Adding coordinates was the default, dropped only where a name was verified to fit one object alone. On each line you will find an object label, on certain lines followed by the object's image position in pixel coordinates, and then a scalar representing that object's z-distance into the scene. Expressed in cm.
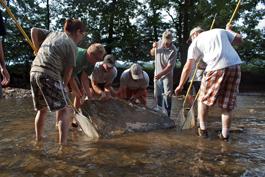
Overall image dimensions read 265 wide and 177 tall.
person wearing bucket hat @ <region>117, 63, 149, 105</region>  501
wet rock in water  425
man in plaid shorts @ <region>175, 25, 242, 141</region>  378
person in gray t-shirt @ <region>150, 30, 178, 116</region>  535
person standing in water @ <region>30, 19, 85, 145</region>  327
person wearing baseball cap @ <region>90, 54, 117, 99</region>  479
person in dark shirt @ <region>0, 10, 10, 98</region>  311
